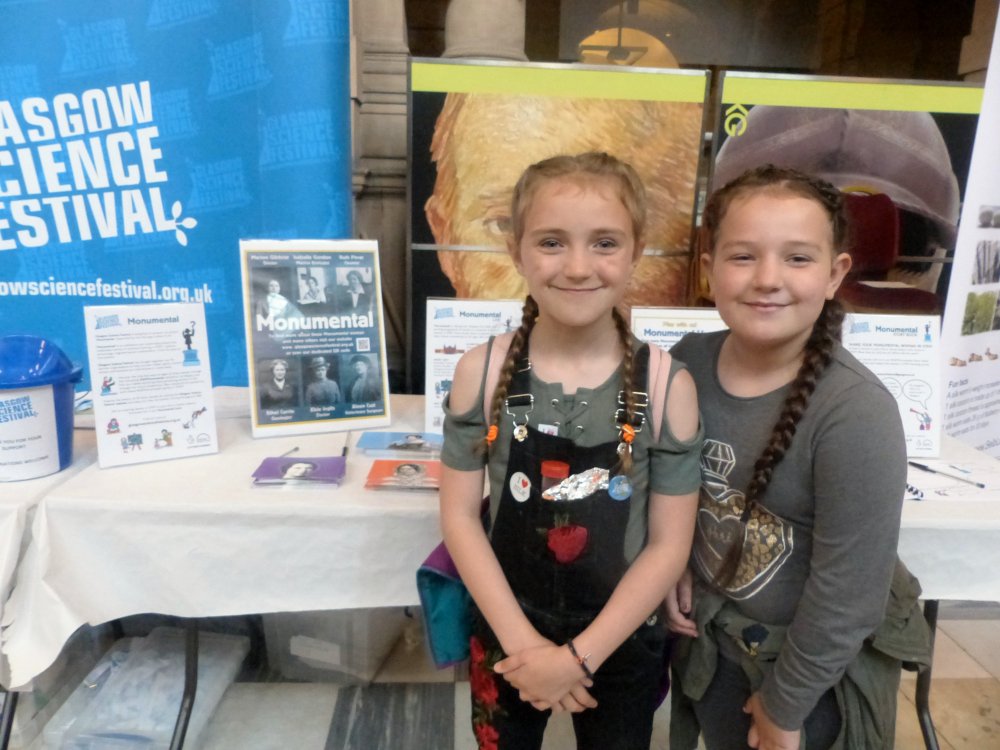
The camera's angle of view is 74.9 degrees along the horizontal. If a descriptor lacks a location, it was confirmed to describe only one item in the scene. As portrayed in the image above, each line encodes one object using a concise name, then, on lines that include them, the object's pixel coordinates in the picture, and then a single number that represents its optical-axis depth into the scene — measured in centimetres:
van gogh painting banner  218
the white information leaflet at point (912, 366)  147
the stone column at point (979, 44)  309
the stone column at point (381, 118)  291
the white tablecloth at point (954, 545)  119
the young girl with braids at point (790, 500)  83
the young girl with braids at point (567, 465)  88
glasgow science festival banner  161
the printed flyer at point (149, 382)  128
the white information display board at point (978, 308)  222
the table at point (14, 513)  114
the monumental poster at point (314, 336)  149
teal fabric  107
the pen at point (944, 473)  133
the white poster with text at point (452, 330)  153
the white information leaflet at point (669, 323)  148
